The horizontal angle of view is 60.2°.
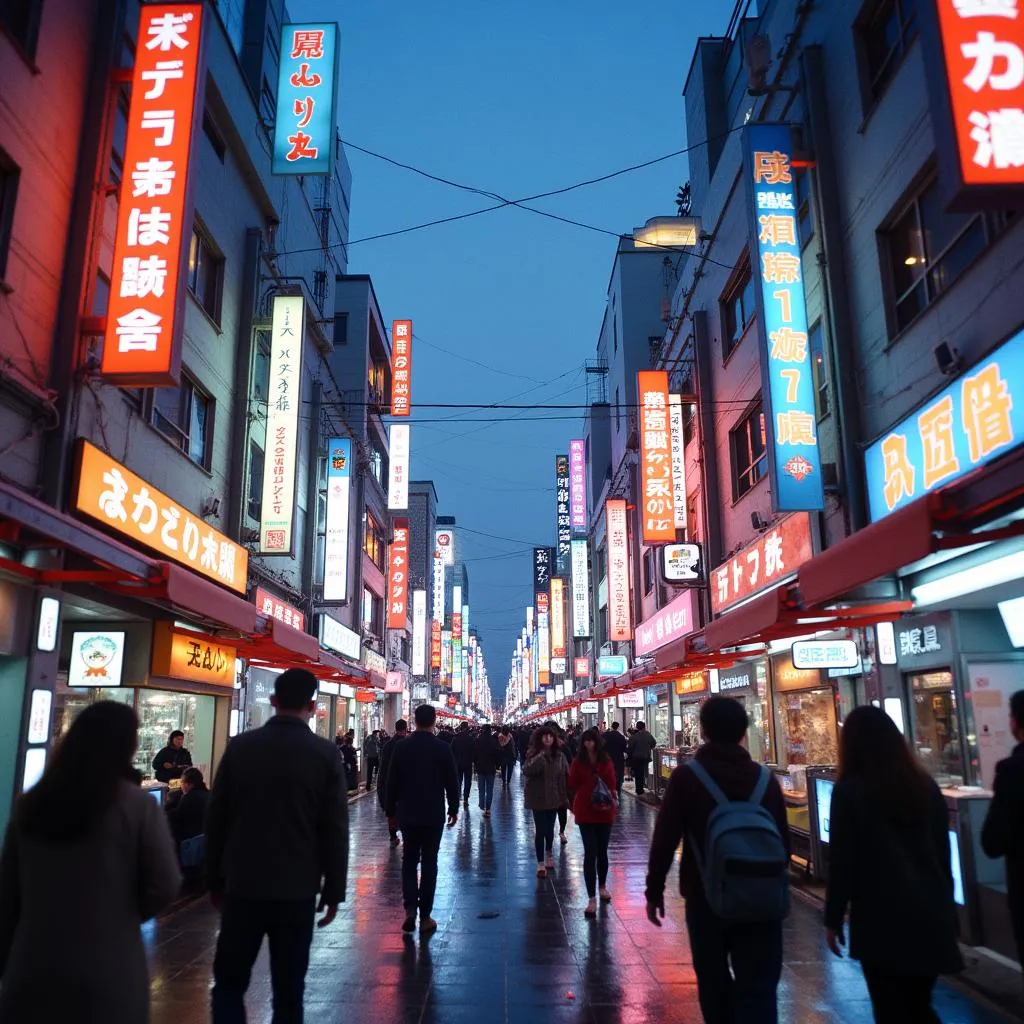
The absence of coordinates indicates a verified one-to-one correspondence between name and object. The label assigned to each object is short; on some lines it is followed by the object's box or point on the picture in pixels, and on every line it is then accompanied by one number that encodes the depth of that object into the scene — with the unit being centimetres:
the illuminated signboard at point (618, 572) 3098
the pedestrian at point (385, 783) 841
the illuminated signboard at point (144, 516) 1017
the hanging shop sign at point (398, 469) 3288
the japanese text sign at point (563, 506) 5688
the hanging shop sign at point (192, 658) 1245
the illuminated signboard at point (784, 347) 1235
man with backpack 389
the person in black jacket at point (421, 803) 788
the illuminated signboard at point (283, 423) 1695
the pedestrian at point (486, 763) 1912
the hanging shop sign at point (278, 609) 1786
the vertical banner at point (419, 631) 4762
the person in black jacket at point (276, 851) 407
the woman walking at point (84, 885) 288
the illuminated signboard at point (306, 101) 1440
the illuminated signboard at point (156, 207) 1015
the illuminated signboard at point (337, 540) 2370
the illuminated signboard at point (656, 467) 2031
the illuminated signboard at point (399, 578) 3553
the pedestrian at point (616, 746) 1912
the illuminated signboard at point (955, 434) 794
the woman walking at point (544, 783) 1099
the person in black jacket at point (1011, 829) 419
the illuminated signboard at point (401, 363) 2814
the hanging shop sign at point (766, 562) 1409
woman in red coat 859
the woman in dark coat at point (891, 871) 372
